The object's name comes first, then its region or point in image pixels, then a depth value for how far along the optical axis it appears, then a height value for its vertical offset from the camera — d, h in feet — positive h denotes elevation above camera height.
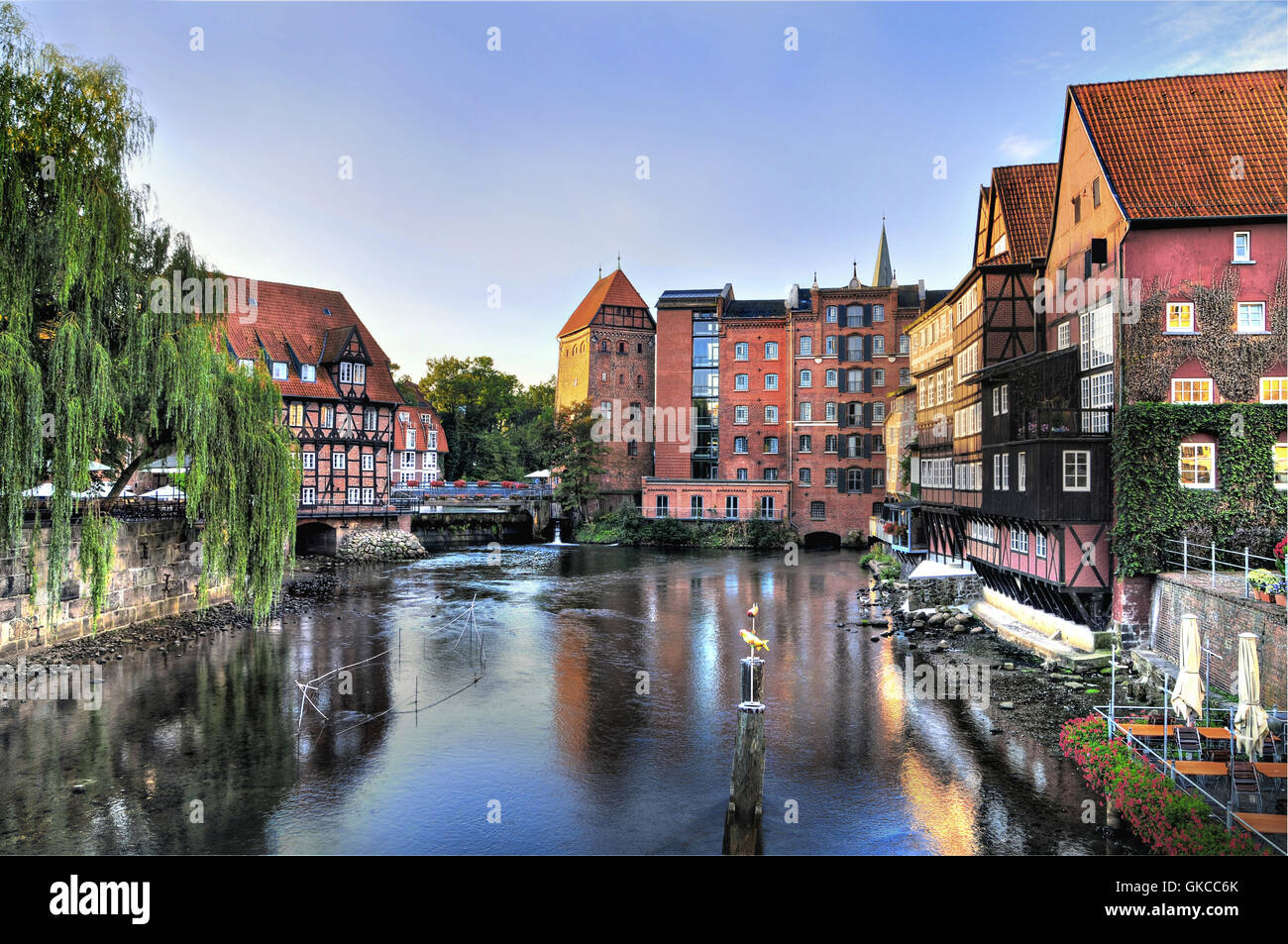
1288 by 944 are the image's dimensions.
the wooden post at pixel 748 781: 35.45 -12.71
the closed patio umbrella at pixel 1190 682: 36.73 -8.94
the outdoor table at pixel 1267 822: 28.96 -11.78
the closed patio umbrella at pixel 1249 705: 32.55 -8.74
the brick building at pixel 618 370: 205.26 +26.52
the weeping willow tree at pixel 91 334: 57.41 +10.72
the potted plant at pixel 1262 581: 47.96 -5.97
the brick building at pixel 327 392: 147.13 +15.41
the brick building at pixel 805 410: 184.44 +14.73
